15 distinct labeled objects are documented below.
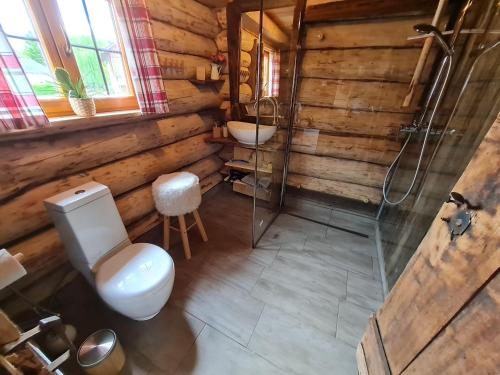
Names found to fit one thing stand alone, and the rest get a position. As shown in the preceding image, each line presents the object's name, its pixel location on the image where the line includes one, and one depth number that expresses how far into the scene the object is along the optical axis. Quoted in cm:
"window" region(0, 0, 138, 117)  109
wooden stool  163
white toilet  111
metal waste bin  100
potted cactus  117
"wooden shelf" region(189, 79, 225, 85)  208
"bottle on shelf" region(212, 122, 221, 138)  245
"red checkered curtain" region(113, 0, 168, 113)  137
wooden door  55
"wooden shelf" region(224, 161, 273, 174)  245
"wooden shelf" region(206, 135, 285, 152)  188
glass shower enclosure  121
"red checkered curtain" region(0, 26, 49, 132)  91
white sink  177
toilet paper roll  78
